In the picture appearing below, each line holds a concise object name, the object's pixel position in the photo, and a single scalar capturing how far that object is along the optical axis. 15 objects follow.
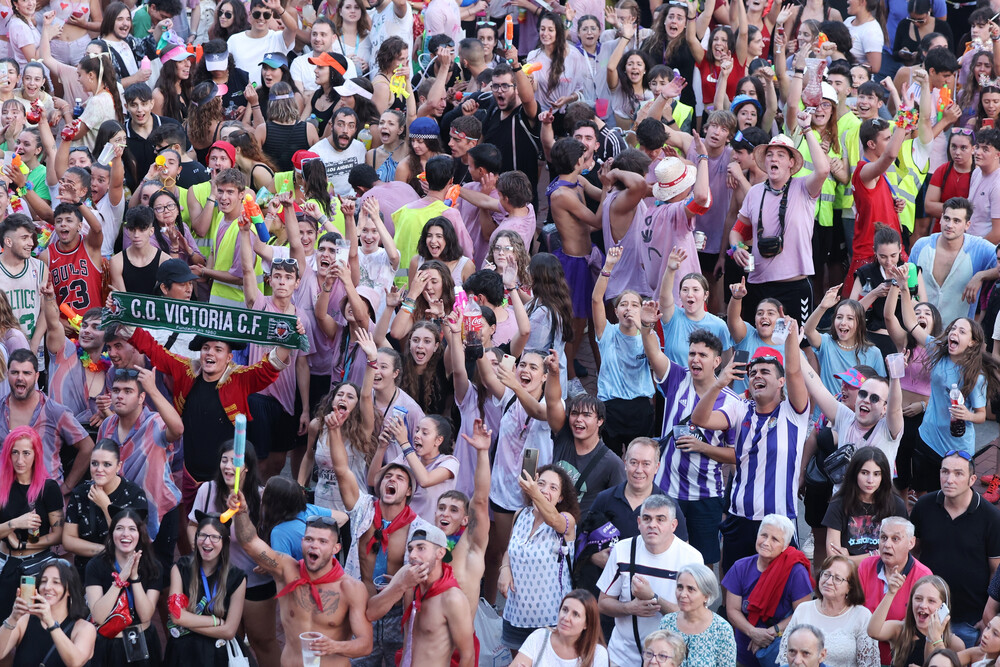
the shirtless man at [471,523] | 15.81
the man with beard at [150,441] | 17.27
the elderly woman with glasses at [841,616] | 14.66
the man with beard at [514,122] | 22.94
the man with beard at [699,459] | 17.03
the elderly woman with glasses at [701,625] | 14.46
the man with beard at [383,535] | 16.34
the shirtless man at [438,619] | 15.30
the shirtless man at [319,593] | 15.55
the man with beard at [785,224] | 20.70
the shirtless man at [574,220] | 21.22
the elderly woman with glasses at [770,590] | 15.40
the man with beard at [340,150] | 22.09
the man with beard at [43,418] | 17.73
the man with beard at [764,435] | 16.64
